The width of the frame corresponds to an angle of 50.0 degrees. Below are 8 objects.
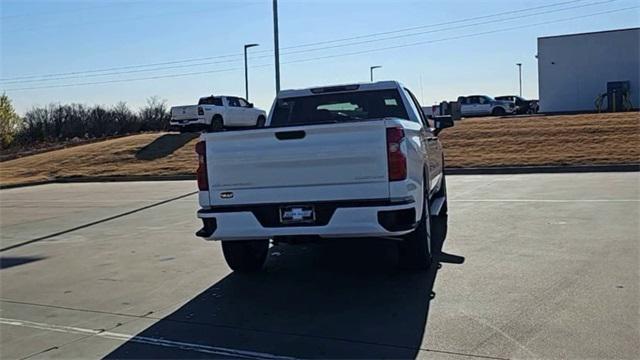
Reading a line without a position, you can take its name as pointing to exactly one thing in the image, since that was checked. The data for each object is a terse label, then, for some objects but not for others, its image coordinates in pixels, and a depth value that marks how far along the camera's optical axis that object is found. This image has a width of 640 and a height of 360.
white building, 37.91
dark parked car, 46.88
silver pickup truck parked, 44.97
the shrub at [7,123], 50.28
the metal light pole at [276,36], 23.80
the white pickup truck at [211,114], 31.19
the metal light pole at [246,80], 41.05
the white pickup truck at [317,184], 6.15
